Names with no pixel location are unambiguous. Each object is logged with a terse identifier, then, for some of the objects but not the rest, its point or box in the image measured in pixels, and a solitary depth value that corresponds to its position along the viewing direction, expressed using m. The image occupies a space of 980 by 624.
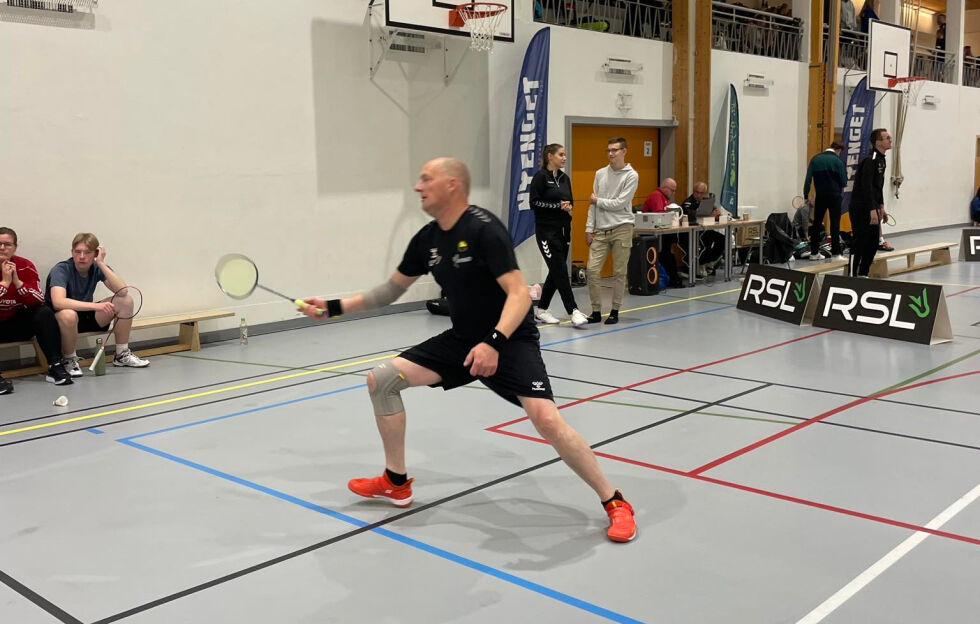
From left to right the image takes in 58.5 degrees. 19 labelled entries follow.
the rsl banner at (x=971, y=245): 15.08
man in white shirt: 9.01
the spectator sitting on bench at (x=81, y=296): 7.16
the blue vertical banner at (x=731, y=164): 14.98
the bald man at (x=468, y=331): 3.69
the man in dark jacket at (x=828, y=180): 14.56
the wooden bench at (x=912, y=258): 12.23
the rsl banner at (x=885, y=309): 7.97
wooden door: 13.05
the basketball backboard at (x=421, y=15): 9.65
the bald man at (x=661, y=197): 12.55
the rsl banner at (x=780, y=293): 9.10
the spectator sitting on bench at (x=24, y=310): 6.95
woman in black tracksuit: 9.05
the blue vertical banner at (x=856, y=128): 17.36
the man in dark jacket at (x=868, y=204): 10.27
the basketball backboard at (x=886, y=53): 17.34
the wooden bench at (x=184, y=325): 8.19
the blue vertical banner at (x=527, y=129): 11.55
